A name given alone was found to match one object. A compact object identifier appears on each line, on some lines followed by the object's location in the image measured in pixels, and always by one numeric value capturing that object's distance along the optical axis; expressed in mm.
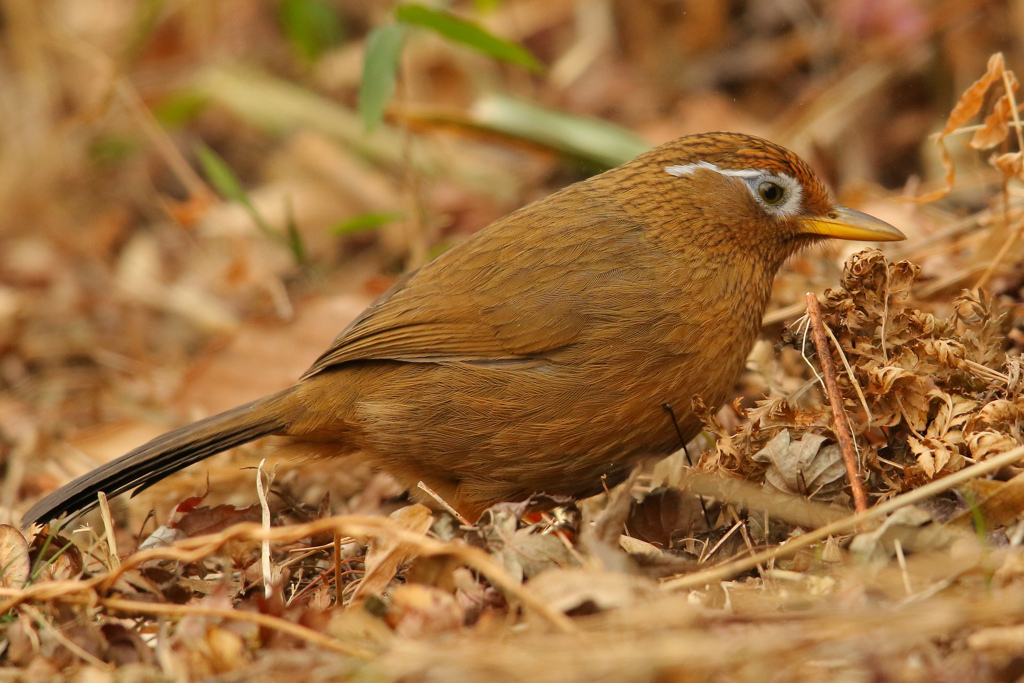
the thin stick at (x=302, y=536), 4828
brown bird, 7332
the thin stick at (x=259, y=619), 4930
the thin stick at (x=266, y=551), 6305
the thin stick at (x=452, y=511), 6652
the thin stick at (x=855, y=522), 5207
